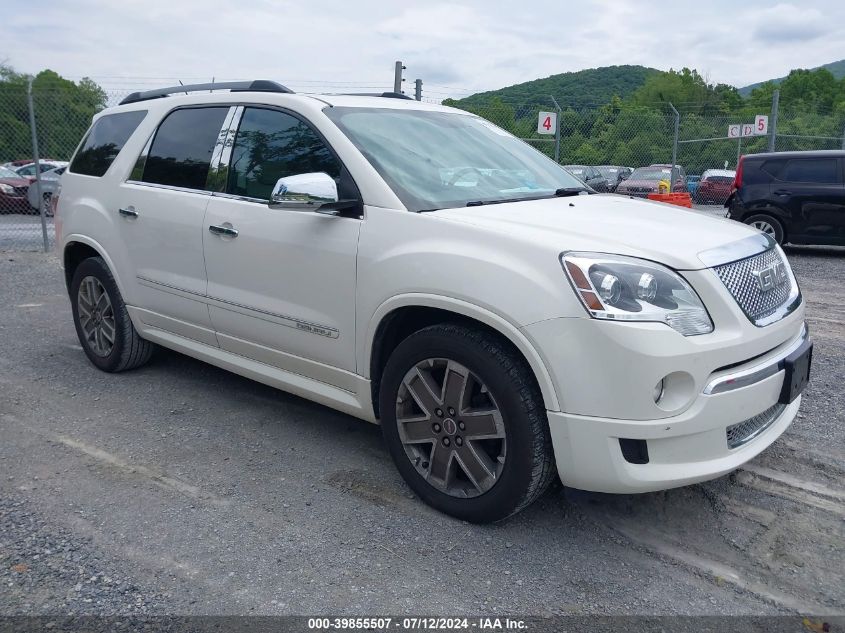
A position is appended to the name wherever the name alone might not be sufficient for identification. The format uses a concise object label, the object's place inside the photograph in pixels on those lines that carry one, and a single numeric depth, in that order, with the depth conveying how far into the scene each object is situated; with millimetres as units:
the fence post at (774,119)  15188
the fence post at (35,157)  10484
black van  11078
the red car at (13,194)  17422
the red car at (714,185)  21625
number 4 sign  13430
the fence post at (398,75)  10856
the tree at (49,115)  11547
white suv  2689
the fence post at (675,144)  15648
